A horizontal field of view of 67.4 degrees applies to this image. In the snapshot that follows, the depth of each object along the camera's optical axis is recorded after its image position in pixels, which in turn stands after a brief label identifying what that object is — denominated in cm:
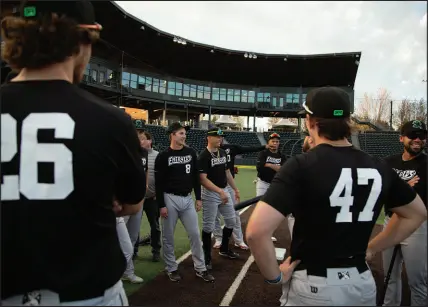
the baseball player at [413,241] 324
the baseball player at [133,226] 498
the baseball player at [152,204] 562
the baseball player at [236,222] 641
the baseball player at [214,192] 530
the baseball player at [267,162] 673
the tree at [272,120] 6215
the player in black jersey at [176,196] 476
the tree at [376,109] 4912
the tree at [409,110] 4418
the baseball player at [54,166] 120
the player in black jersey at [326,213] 160
